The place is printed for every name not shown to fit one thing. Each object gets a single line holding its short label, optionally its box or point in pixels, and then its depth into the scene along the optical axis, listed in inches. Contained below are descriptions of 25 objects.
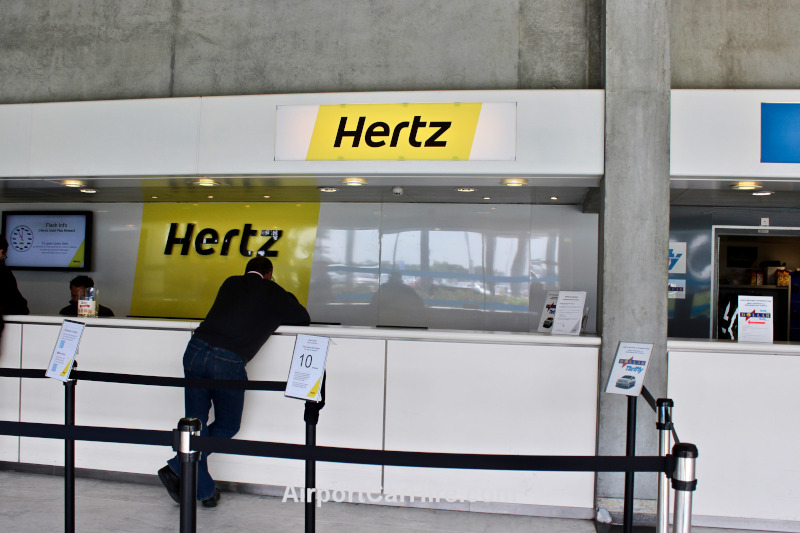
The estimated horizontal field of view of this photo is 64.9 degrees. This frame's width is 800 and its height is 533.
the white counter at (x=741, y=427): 136.8
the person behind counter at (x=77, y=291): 202.5
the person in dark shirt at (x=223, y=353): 137.1
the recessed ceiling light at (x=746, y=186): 152.9
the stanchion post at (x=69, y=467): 107.4
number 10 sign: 97.4
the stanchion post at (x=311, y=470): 95.6
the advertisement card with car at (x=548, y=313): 182.2
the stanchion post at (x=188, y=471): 77.2
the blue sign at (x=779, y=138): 146.3
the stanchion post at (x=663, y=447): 84.3
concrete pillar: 143.6
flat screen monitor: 263.4
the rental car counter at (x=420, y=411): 141.6
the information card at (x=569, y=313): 163.5
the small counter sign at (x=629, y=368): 111.3
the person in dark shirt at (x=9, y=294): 176.2
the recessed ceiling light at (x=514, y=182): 158.8
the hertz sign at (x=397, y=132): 153.1
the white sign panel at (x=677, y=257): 237.0
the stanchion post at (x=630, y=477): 107.8
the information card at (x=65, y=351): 116.5
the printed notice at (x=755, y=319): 150.3
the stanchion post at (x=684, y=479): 73.1
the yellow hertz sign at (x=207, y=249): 249.1
